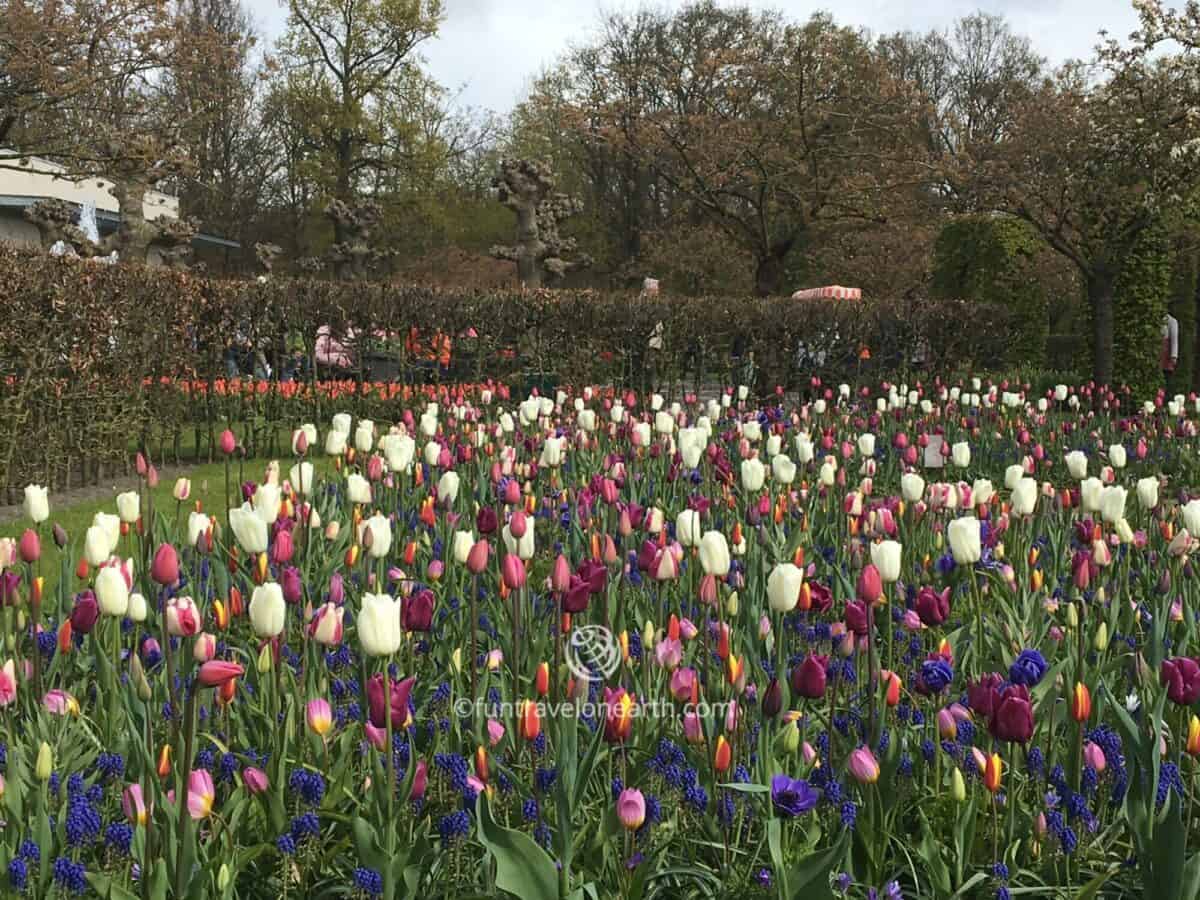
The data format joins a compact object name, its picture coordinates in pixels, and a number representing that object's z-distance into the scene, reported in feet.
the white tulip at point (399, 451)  13.34
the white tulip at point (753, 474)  12.96
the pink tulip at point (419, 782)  6.84
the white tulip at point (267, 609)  6.85
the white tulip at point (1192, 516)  10.30
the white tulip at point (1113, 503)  10.53
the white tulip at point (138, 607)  7.84
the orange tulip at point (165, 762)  6.77
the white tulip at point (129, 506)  10.94
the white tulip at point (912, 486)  12.27
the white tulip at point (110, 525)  8.86
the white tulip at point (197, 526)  10.26
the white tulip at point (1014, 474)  12.83
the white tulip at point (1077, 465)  13.85
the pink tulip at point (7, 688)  7.26
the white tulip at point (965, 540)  9.10
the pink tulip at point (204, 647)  7.36
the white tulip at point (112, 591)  7.36
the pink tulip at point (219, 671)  5.26
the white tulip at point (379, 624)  6.42
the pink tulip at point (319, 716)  6.93
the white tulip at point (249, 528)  8.93
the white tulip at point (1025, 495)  11.23
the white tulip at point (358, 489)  12.17
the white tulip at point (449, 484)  12.40
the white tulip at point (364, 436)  15.45
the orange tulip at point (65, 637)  8.66
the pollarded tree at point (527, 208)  65.41
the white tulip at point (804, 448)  15.84
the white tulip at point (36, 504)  10.53
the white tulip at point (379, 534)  9.44
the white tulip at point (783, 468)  13.57
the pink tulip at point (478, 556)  8.18
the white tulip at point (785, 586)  7.42
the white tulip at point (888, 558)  8.09
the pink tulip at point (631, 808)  5.98
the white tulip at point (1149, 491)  12.01
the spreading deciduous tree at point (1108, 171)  43.62
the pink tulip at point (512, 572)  7.74
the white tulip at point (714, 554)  8.14
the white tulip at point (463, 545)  9.73
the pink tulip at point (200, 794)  6.24
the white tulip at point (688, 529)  9.68
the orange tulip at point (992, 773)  6.50
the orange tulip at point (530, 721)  6.84
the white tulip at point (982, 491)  12.42
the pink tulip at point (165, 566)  7.21
